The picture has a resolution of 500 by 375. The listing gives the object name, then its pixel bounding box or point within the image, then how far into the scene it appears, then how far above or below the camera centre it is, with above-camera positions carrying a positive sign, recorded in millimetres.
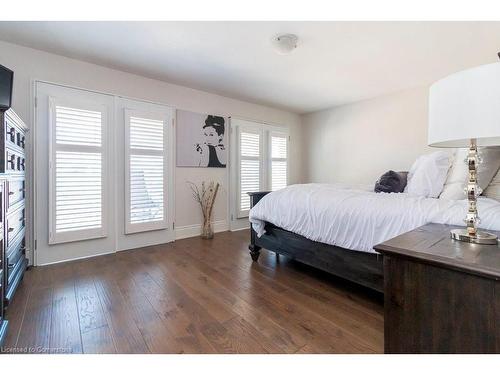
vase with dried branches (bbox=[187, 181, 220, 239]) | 3637 -259
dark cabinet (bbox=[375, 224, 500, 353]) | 741 -385
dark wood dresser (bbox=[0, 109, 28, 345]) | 1472 -176
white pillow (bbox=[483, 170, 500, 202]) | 1811 -37
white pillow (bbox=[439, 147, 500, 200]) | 1789 +67
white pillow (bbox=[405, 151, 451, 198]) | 1983 +66
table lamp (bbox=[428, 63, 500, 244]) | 806 +251
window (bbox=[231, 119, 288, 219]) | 4133 +429
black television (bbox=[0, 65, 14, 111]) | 1476 +579
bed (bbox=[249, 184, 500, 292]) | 1486 -287
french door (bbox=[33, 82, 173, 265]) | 2504 +101
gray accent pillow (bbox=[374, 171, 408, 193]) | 2313 +5
